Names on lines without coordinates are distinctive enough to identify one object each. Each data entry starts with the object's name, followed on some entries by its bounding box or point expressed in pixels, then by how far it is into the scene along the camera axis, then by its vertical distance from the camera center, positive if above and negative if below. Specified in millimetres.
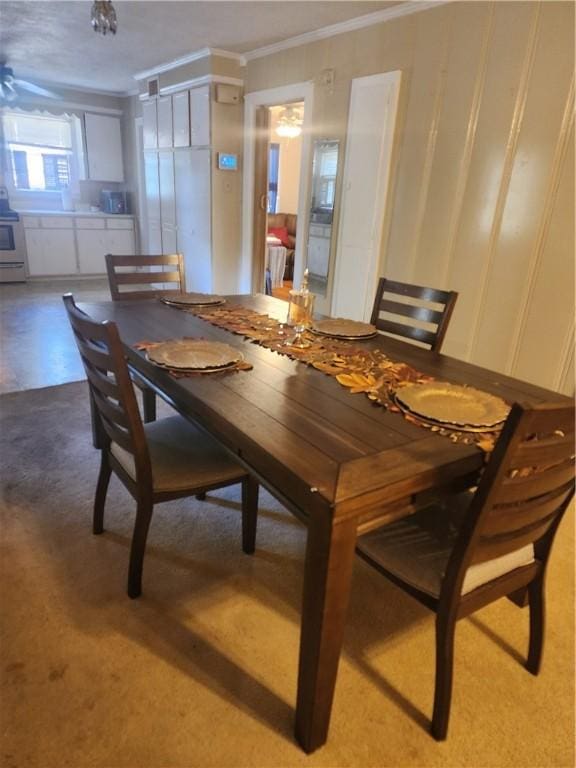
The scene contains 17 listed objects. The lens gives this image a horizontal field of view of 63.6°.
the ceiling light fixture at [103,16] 1855 +680
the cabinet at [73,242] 6070 -603
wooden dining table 915 -490
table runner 1149 -476
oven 5775 -686
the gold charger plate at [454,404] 1166 -468
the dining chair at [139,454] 1285 -799
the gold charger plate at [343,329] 1862 -451
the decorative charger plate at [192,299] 2234 -449
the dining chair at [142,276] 2379 -381
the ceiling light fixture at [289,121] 6160 +1085
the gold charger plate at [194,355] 1429 -463
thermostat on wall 4493 +394
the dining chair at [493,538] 904 -788
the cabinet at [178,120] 4430 +797
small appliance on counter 6781 -57
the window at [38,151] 6191 +535
